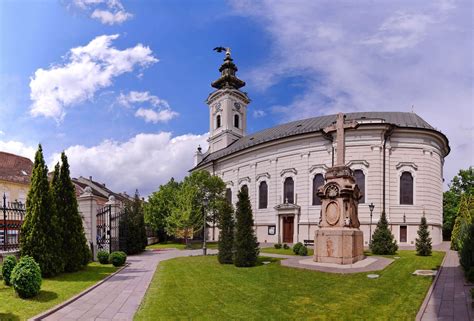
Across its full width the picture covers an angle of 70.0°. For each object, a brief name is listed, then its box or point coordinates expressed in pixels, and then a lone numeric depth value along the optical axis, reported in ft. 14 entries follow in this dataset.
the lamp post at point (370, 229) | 98.84
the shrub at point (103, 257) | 59.14
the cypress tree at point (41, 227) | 42.82
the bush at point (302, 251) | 79.11
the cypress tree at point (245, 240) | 57.57
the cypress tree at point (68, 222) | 48.26
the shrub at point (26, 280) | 31.76
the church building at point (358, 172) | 113.60
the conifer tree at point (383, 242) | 75.10
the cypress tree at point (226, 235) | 62.49
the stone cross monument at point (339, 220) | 55.47
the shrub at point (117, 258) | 56.91
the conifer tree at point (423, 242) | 71.10
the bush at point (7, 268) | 36.24
